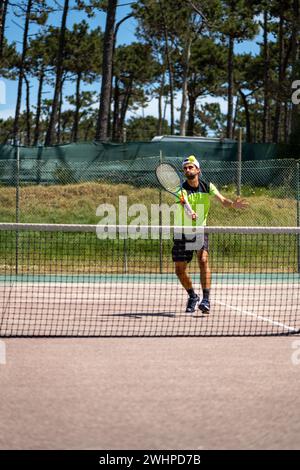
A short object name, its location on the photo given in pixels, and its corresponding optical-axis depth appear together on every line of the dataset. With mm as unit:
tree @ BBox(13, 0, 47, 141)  28148
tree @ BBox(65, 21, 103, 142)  49875
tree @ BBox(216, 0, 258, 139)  40250
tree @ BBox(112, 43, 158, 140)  57656
